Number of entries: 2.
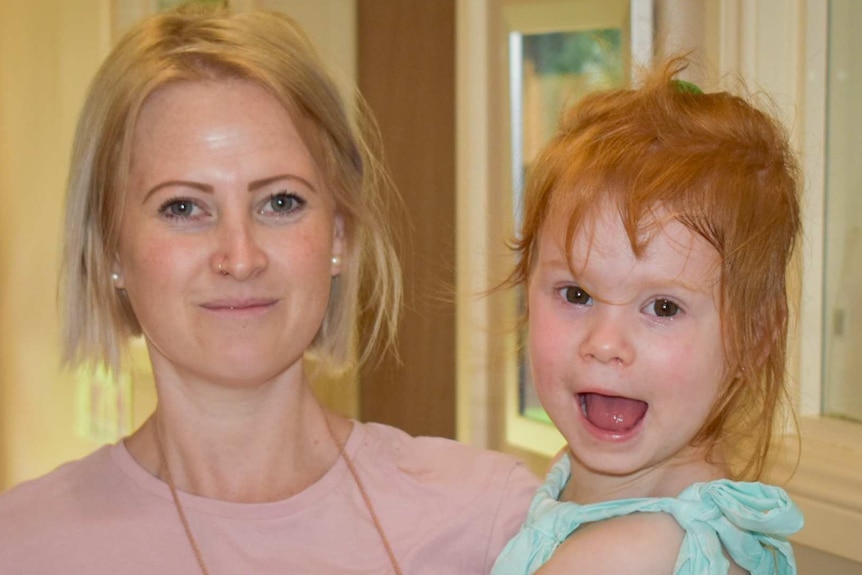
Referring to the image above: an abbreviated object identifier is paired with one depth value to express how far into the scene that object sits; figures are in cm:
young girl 132
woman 144
